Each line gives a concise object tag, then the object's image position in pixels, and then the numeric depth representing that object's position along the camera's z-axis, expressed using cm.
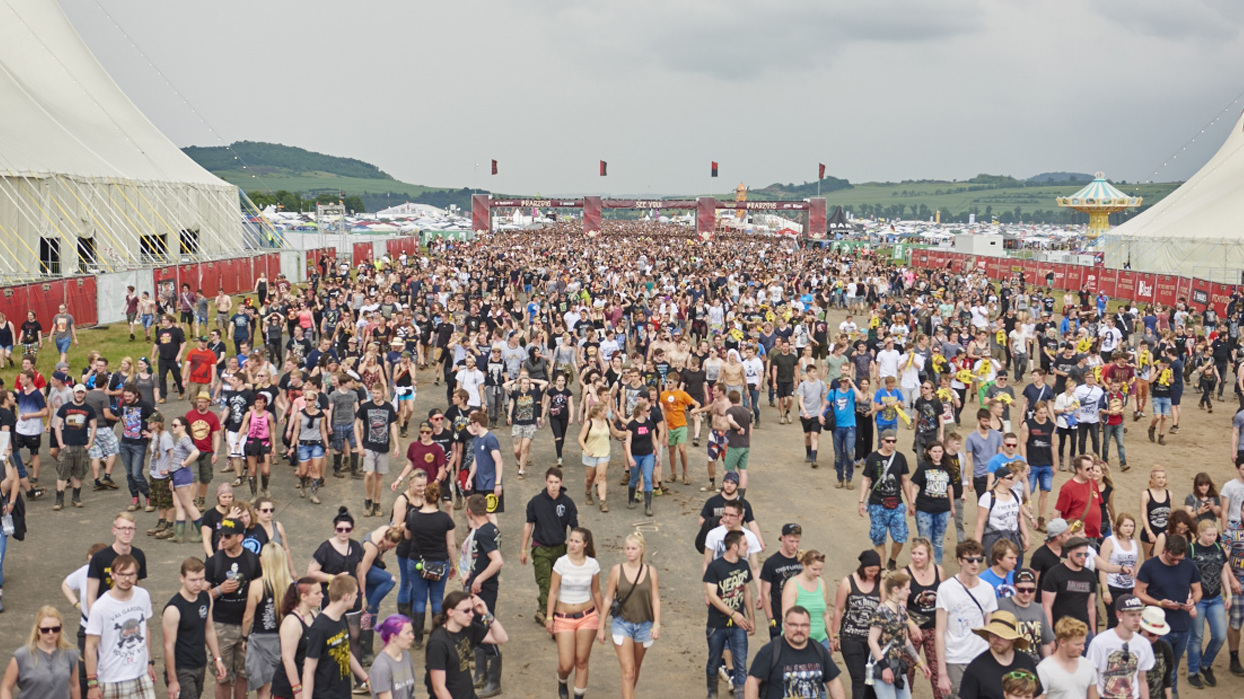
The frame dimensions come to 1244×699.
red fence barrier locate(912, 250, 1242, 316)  3061
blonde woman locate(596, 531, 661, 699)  652
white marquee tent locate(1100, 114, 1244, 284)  3819
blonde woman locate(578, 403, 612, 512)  1127
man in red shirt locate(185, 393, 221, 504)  1021
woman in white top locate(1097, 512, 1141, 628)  733
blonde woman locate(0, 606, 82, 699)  528
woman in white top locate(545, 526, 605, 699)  660
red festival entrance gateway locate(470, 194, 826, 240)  8288
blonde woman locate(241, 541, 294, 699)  615
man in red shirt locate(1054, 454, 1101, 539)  847
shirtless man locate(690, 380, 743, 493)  1157
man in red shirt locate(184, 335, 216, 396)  1458
